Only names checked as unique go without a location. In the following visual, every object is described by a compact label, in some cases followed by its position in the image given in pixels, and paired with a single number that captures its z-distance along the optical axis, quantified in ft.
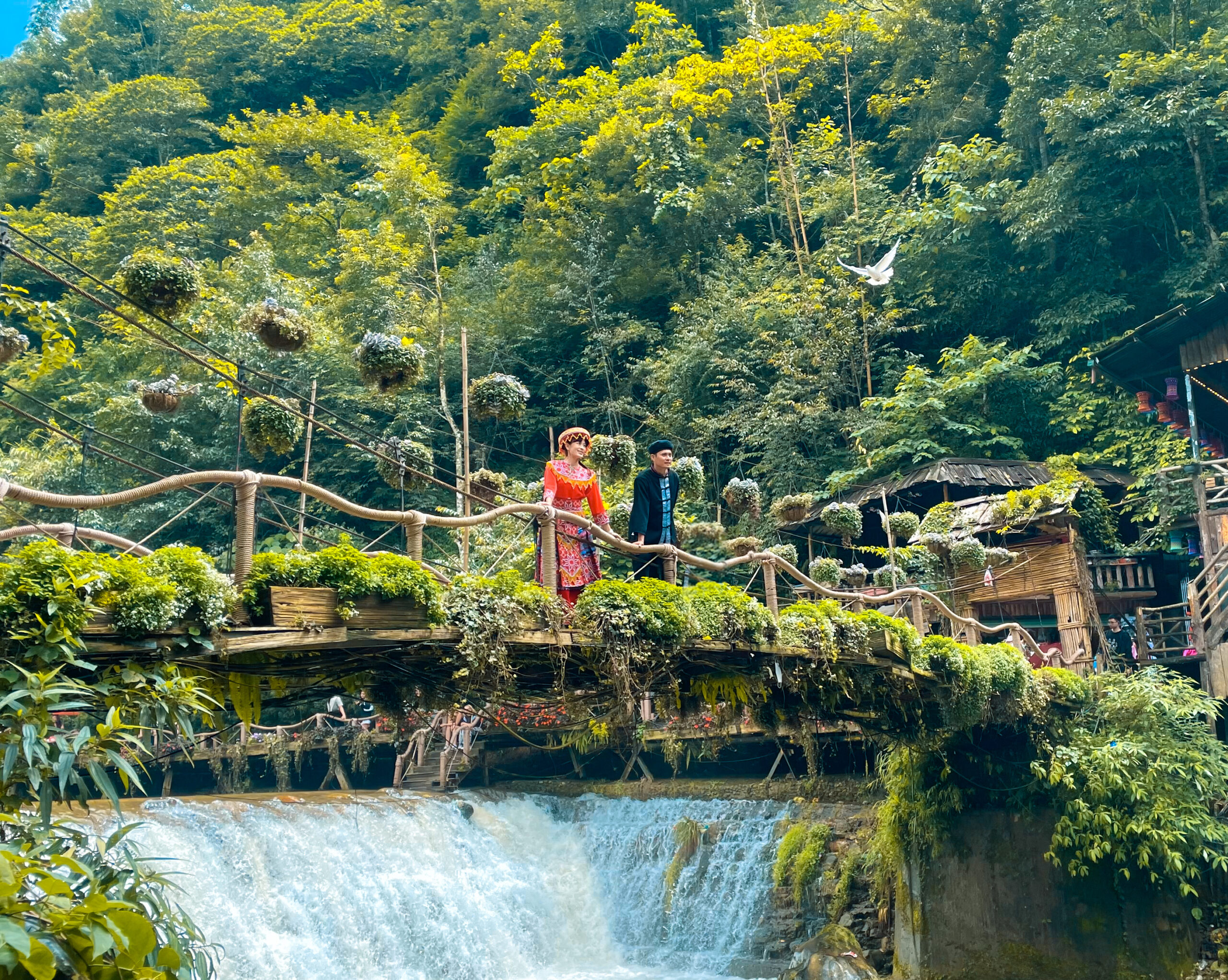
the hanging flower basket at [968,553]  45.52
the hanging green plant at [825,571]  43.93
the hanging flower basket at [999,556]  50.83
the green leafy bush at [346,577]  19.31
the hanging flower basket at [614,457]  35.94
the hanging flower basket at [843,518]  45.93
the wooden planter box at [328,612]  19.13
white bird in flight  67.46
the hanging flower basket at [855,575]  49.32
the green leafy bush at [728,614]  27.02
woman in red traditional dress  26.96
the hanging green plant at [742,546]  44.88
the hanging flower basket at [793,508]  44.75
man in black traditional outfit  28.60
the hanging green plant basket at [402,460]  31.30
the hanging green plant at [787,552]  48.05
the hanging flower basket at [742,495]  39.88
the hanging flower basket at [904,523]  51.21
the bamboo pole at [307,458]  23.84
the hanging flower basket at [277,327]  27.63
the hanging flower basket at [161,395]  31.60
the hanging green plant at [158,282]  23.84
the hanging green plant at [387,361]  29.07
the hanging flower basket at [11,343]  22.68
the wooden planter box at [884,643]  32.89
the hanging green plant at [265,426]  29.12
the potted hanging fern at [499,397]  34.14
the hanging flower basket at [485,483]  41.27
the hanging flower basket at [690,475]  38.78
